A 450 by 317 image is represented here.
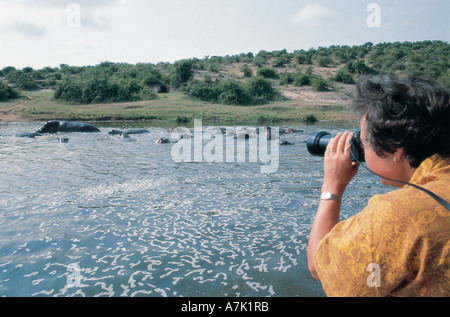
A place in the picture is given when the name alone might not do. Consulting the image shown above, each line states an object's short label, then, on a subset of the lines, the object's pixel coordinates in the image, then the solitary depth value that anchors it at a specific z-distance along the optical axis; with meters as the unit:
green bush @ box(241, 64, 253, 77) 46.22
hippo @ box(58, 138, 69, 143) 13.99
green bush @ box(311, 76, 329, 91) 37.47
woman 1.28
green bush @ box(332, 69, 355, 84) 40.70
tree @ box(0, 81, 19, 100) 31.42
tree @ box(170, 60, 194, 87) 41.66
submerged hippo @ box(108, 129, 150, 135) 16.53
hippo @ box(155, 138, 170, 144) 13.75
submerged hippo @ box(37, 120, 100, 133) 17.48
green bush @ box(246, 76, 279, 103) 35.66
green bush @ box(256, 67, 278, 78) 43.88
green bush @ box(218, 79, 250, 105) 33.78
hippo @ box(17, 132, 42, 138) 15.39
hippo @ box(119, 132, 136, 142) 14.56
